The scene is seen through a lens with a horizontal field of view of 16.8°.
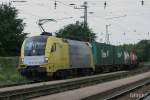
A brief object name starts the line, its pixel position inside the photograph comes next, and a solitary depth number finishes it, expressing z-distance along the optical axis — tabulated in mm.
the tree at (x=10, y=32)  61581
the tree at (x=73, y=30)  78756
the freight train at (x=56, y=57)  32875
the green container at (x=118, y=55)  55700
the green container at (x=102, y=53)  46875
